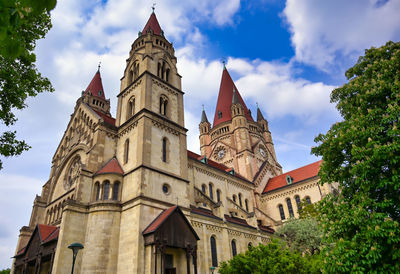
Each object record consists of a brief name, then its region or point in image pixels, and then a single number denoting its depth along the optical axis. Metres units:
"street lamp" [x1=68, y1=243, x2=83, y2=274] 12.32
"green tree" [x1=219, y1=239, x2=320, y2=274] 13.30
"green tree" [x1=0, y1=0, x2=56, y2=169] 11.05
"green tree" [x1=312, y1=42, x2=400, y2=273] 8.05
